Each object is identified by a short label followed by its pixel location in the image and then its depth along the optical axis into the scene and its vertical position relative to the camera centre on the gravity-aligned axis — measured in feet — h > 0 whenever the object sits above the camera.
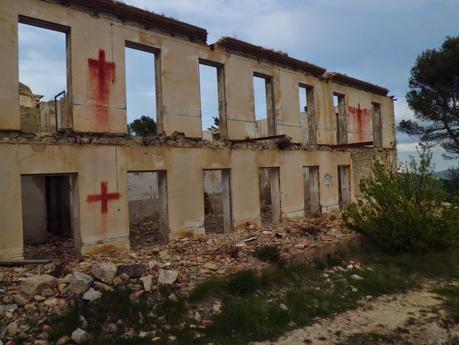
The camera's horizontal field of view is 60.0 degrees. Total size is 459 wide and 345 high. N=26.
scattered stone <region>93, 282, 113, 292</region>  21.08 -5.65
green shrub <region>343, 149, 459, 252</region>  31.89 -3.47
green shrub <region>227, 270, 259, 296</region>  22.97 -6.30
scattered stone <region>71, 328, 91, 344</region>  17.51 -6.83
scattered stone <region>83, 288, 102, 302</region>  20.11 -5.80
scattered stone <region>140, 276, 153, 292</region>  21.72 -5.69
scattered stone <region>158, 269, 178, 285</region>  22.46 -5.62
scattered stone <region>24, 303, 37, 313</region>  19.31 -6.03
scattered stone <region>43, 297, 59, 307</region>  19.76 -5.94
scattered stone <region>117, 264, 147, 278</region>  22.97 -5.22
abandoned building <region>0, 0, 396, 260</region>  26.08 +3.30
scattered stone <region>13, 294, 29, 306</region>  19.66 -5.73
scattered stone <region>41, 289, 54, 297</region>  20.54 -5.66
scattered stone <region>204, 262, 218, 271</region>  25.20 -5.68
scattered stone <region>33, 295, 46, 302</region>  20.03 -5.78
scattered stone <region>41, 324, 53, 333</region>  18.01 -6.59
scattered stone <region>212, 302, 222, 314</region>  20.94 -6.97
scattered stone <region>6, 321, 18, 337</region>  17.81 -6.51
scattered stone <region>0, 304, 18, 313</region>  19.10 -5.94
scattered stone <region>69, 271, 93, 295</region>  20.66 -5.33
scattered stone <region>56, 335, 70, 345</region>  17.35 -6.91
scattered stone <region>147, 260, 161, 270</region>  24.45 -5.29
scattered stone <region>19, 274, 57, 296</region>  20.39 -5.23
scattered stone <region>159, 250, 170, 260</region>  27.39 -5.35
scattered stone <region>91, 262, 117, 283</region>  22.06 -5.07
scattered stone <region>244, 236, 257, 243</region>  31.79 -5.12
